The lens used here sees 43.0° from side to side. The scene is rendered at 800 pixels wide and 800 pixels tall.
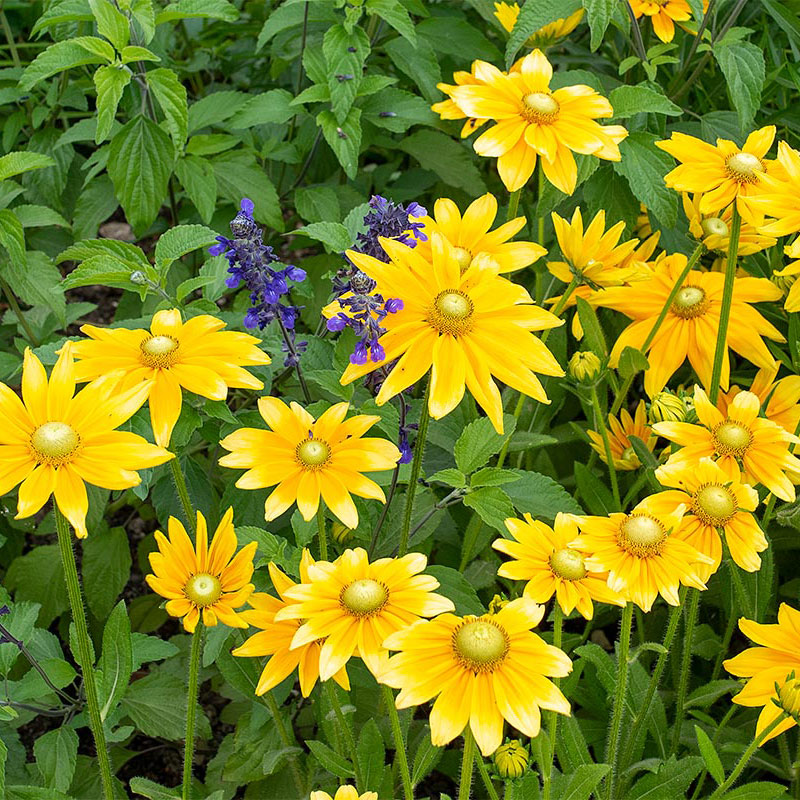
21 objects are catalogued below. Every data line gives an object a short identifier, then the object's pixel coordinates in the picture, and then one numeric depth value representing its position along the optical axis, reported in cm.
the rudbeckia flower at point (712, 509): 134
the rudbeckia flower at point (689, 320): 182
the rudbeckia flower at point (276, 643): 128
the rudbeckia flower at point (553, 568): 125
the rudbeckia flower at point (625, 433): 196
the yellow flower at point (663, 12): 217
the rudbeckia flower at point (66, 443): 111
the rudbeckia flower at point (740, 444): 143
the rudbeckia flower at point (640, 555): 122
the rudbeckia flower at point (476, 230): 150
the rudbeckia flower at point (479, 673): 102
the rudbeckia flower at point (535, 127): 157
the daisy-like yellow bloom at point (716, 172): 160
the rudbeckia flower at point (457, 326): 125
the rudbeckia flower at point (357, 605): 112
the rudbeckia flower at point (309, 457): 130
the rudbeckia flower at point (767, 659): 138
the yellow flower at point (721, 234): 172
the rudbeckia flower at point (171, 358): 133
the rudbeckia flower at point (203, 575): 133
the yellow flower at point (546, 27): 226
